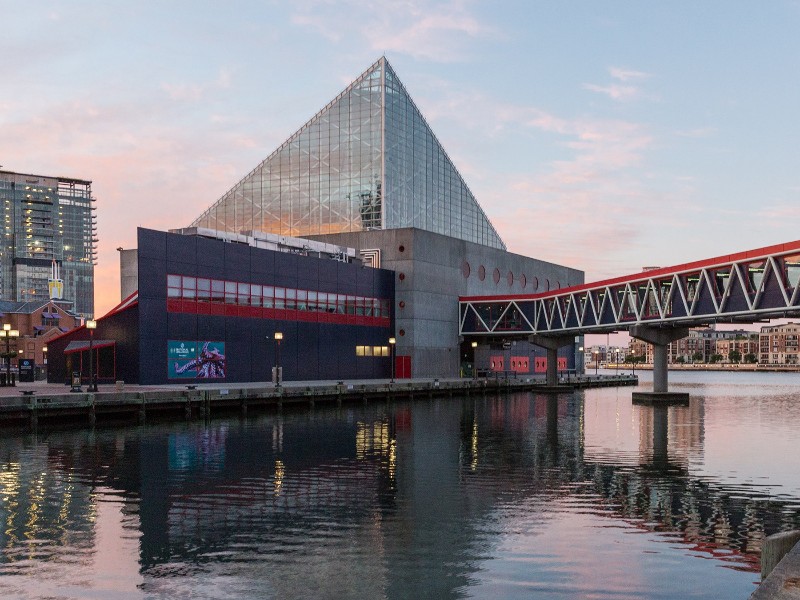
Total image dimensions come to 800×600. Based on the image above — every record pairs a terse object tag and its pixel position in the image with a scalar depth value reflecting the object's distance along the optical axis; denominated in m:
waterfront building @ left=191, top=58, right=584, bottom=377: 113.38
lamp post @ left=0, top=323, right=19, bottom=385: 65.81
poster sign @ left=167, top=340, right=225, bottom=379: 75.81
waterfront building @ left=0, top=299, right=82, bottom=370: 161.00
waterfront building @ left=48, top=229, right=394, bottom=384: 74.25
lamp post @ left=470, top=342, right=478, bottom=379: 119.42
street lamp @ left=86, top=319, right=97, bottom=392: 62.84
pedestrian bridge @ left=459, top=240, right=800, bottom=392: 65.12
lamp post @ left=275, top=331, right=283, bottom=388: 76.44
